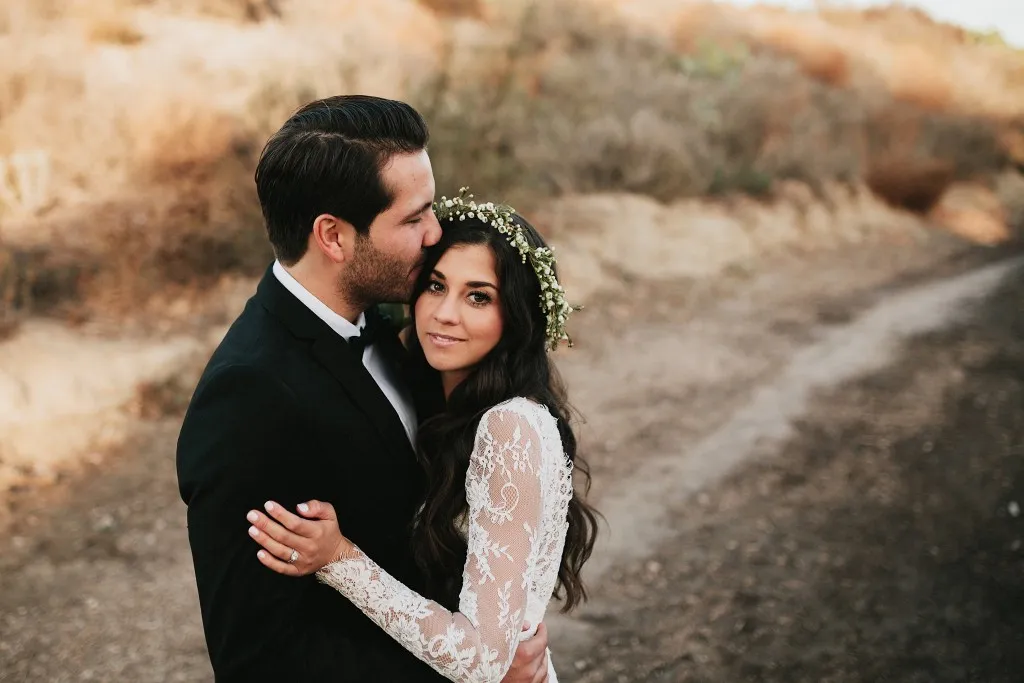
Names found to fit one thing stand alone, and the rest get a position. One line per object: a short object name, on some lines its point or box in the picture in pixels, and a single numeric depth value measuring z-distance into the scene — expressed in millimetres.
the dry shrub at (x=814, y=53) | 18078
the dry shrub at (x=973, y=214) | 14344
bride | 2217
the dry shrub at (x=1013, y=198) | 14914
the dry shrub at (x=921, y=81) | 17891
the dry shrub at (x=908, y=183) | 15258
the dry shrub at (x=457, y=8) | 13234
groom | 2070
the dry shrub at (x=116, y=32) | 9367
